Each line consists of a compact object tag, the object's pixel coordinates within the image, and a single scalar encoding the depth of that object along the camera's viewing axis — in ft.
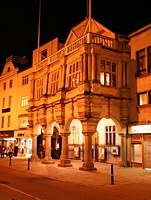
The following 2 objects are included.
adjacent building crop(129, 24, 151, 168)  72.28
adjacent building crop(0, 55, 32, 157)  128.36
